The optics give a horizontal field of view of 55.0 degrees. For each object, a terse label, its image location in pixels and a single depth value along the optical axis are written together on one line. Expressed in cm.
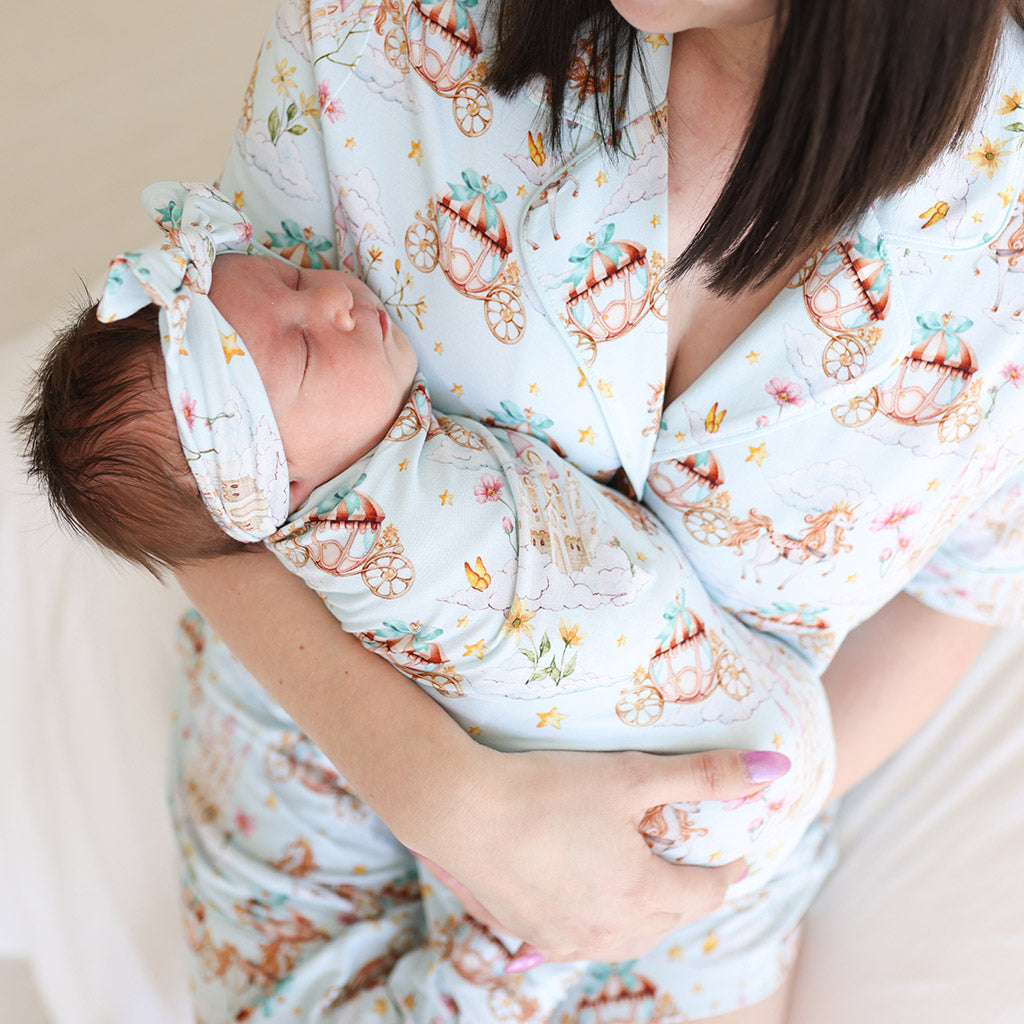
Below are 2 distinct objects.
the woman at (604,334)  89
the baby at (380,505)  92
